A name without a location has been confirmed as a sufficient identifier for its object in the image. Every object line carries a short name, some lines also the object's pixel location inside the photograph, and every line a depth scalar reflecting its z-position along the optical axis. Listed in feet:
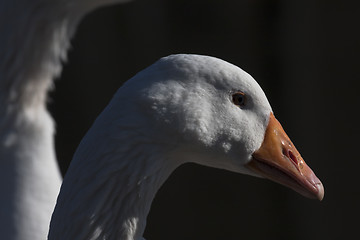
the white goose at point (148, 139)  13.56
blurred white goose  21.48
